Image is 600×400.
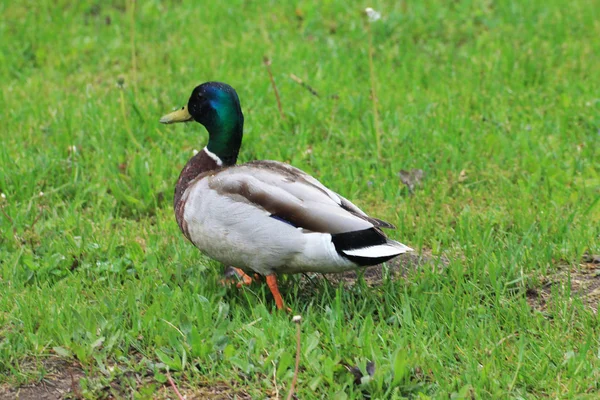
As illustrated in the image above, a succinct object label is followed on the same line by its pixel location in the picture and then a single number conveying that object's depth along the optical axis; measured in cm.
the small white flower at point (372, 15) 985
